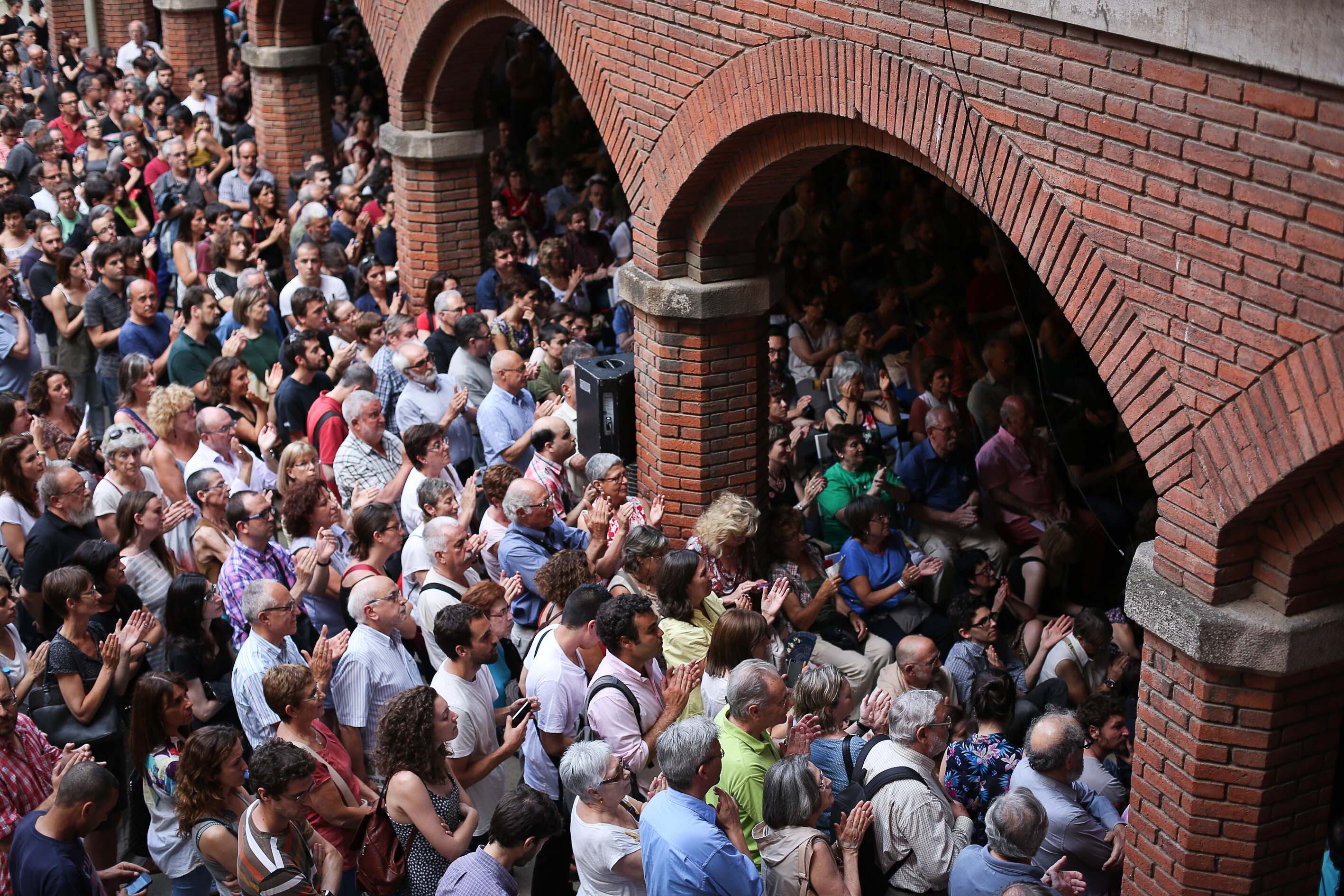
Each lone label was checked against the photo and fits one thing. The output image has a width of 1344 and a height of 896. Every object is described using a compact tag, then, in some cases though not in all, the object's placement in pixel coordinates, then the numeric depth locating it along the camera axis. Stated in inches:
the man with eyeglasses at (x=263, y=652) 240.8
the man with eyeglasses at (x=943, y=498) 358.3
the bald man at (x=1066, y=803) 231.5
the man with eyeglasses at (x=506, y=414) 354.9
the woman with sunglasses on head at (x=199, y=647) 254.1
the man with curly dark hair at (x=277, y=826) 198.7
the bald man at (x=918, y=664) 260.7
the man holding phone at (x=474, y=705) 236.5
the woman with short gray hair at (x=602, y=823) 205.6
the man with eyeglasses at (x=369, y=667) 246.7
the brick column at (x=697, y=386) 325.7
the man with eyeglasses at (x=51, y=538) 282.2
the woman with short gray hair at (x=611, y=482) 315.6
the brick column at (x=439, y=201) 461.7
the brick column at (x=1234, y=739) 201.0
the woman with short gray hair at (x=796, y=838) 204.8
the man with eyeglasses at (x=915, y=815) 217.6
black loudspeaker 346.9
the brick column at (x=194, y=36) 724.7
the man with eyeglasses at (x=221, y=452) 319.0
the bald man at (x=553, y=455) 333.1
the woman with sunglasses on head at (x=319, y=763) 224.1
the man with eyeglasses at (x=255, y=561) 269.4
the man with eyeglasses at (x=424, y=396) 358.6
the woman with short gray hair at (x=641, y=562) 280.8
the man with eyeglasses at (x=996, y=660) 278.4
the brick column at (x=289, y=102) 581.3
